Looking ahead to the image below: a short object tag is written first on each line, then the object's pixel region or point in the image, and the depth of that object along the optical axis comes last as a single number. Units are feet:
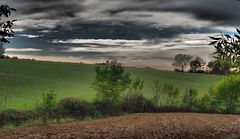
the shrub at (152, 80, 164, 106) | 139.13
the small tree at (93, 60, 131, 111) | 122.86
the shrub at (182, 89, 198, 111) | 140.19
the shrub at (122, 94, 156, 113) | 126.80
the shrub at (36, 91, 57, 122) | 98.05
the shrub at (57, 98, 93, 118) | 106.52
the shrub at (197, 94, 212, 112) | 143.29
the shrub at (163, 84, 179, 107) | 141.32
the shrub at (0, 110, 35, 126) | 93.66
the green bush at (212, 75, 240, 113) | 147.45
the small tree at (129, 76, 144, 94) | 138.39
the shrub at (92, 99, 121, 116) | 118.26
